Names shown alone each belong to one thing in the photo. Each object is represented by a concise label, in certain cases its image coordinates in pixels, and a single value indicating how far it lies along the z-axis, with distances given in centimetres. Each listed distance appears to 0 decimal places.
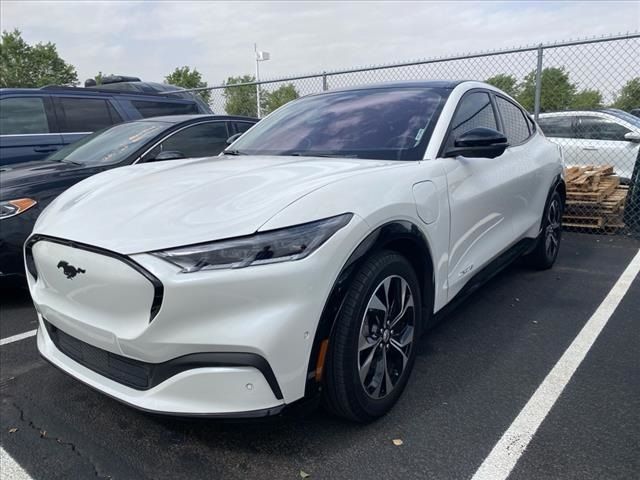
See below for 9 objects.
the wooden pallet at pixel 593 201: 609
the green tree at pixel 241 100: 1229
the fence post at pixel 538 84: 652
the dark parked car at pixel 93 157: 377
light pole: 1158
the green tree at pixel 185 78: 4619
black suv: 580
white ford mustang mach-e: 176
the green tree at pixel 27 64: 4031
